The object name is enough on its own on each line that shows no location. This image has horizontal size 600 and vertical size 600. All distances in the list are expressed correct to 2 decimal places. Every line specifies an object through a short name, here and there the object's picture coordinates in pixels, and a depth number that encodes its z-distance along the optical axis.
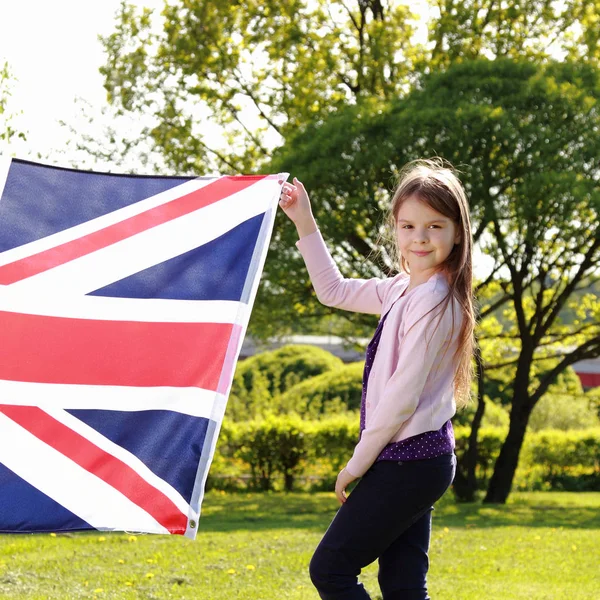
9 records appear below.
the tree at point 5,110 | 10.78
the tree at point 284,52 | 17.03
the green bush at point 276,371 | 18.36
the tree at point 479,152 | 12.88
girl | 2.89
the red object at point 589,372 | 43.06
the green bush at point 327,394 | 18.42
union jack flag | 3.15
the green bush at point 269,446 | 15.68
